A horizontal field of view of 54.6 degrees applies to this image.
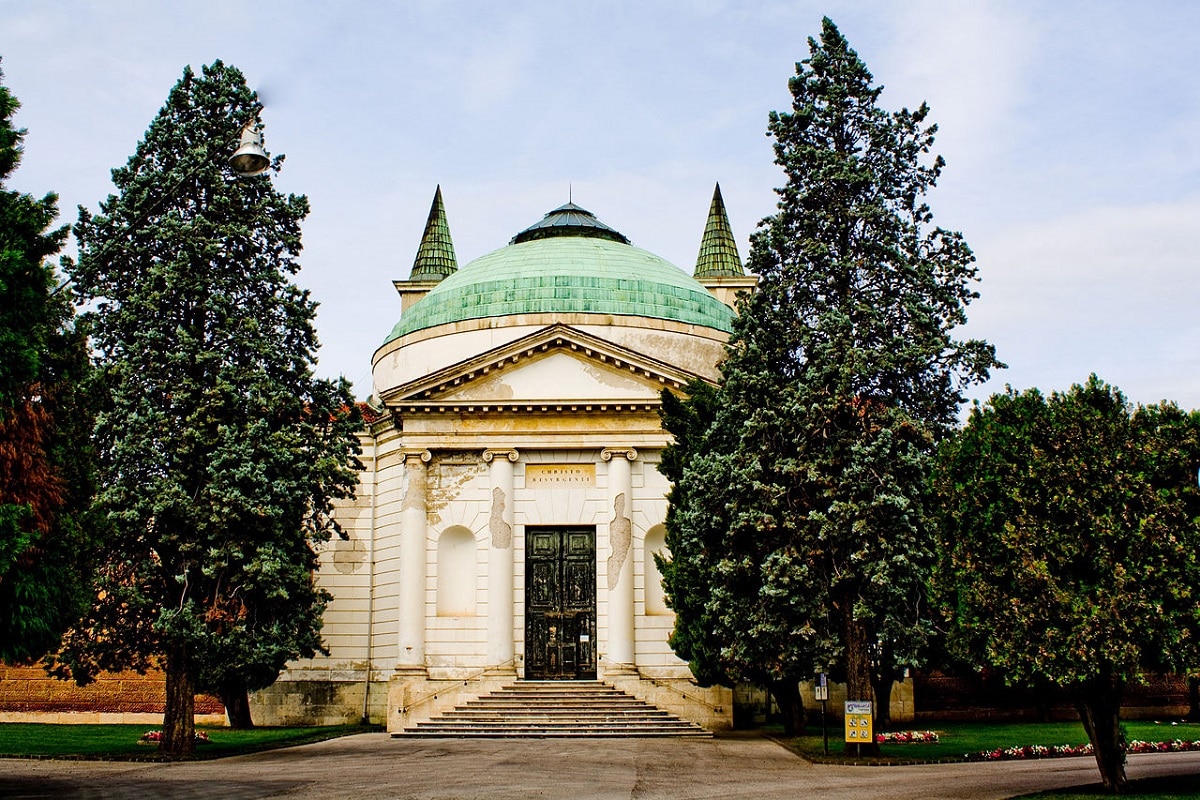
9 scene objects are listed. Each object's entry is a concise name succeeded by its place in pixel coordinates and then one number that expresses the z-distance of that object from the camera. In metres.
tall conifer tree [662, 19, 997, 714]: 22.48
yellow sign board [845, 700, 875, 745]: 22.19
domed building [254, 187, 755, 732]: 34.25
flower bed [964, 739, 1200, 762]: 23.48
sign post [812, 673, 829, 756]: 23.28
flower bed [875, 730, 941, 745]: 27.48
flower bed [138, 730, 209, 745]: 27.95
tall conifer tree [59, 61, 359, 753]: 23.66
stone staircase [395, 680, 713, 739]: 30.39
